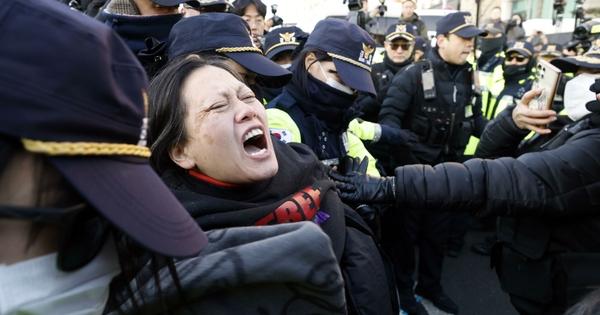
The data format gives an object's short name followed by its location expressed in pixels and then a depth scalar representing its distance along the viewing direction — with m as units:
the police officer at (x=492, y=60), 6.40
